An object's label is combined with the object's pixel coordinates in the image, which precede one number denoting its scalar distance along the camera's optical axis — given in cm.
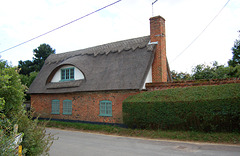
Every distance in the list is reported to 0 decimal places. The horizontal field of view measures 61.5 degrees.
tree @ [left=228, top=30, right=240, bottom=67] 3634
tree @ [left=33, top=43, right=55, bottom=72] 4162
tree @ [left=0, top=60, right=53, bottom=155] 445
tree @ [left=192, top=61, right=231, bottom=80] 2126
